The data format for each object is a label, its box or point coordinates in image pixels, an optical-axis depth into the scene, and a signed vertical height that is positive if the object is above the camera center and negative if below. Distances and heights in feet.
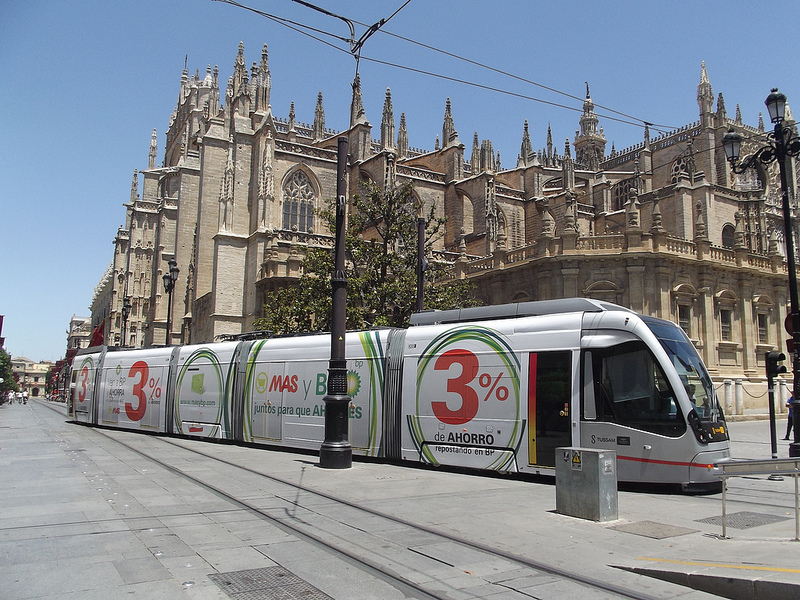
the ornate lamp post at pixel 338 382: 36.81 -0.34
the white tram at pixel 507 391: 30.37 -0.72
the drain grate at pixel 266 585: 14.69 -5.36
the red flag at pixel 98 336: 240.49 +14.70
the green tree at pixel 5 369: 229.84 +0.51
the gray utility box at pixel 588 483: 23.24 -4.01
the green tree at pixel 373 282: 71.15 +11.45
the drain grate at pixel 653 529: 21.24 -5.34
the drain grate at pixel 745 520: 22.98 -5.34
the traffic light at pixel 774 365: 43.10 +1.43
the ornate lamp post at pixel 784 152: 40.96 +17.32
